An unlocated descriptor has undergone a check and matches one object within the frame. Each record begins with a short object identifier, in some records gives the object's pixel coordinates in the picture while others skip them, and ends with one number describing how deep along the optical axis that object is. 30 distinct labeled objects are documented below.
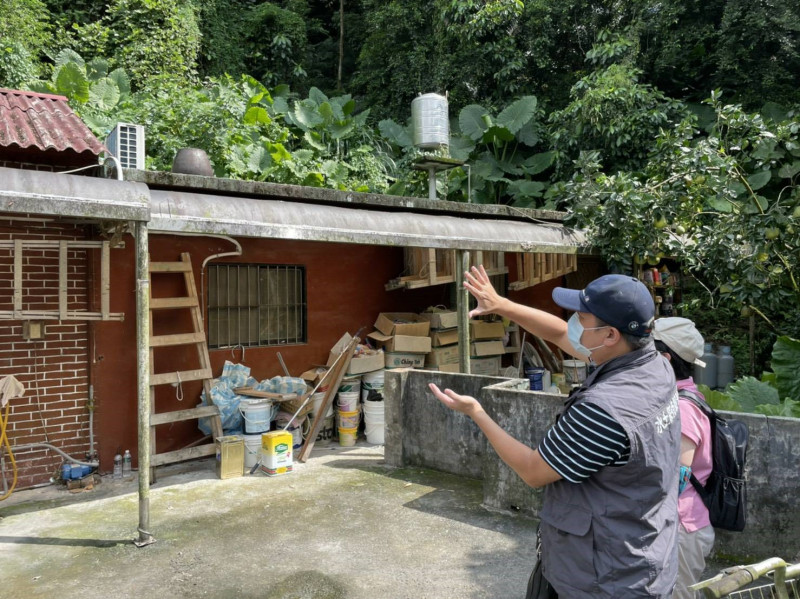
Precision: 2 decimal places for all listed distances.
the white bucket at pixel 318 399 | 8.06
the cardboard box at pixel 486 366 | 9.66
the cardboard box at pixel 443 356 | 9.34
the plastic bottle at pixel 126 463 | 6.97
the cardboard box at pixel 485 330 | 9.74
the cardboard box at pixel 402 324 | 9.08
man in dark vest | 1.92
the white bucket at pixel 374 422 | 8.30
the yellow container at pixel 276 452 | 6.86
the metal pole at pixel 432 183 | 9.05
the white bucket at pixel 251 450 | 7.16
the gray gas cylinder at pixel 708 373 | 10.80
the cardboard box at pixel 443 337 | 9.40
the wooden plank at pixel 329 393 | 7.51
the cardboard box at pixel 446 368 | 9.30
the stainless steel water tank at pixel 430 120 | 8.96
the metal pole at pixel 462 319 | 6.99
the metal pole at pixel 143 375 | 4.95
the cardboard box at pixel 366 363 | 8.35
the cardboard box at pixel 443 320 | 9.43
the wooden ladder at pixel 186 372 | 6.75
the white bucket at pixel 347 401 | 8.19
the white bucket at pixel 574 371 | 10.62
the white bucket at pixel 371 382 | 8.49
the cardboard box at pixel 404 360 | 8.97
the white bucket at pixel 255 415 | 7.23
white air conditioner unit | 6.86
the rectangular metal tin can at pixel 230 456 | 6.75
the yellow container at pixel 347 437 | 8.20
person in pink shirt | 2.49
